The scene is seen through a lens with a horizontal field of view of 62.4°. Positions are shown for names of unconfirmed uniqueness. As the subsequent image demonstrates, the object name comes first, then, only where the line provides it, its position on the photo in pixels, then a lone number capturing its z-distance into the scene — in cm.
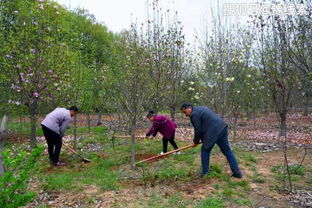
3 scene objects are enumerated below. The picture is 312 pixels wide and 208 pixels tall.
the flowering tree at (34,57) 819
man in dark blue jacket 586
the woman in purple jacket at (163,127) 774
